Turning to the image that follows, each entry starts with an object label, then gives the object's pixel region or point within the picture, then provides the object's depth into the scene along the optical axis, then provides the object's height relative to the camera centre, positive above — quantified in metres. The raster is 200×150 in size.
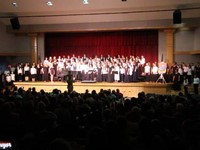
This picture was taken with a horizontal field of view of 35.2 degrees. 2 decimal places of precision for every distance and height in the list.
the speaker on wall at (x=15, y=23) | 17.98 +2.92
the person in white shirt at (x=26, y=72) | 18.50 +0.11
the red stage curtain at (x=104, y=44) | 19.77 +2.01
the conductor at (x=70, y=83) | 13.19 -0.38
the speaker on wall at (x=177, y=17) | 15.26 +2.79
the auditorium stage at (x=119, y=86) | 15.57 -0.64
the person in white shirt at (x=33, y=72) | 18.28 +0.11
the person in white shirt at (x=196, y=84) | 14.77 -0.46
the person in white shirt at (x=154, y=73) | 16.45 +0.06
